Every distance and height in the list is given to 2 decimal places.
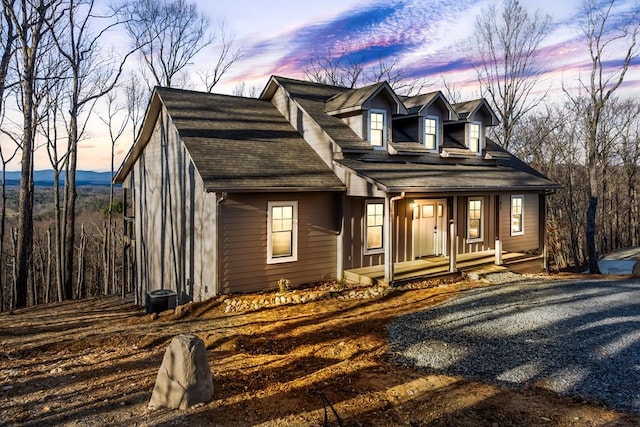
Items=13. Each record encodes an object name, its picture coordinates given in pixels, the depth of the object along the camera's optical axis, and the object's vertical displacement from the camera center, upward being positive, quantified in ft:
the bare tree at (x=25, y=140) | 51.90 +10.23
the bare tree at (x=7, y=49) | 49.81 +20.94
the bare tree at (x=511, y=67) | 79.61 +30.77
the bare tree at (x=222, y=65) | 94.89 +36.02
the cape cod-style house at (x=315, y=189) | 37.96 +3.10
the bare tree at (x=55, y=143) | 69.92 +14.66
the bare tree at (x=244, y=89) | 116.41 +37.19
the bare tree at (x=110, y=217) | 74.13 +0.58
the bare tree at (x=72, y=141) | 66.59 +13.19
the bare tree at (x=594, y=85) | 62.64 +20.92
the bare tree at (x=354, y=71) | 102.06 +37.97
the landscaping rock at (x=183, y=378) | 17.08 -6.62
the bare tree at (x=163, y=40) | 87.66 +38.94
